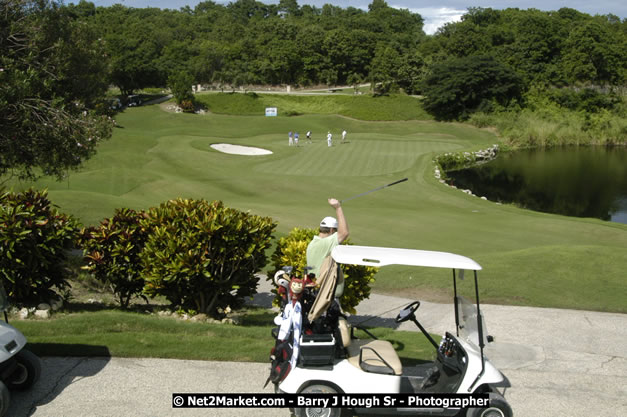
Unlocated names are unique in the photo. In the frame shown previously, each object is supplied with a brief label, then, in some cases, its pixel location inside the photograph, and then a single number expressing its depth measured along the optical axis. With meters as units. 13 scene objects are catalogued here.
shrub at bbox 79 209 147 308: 11.21
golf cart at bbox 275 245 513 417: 6.52
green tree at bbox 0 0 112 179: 14.23
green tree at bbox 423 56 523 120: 79.69
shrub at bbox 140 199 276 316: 10.16
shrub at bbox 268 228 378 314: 10.55
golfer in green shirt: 7.79
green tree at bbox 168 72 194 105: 76.00
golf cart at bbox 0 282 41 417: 6.45
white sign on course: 79.94
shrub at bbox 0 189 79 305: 10.09
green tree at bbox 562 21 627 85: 89.50
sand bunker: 46.03
